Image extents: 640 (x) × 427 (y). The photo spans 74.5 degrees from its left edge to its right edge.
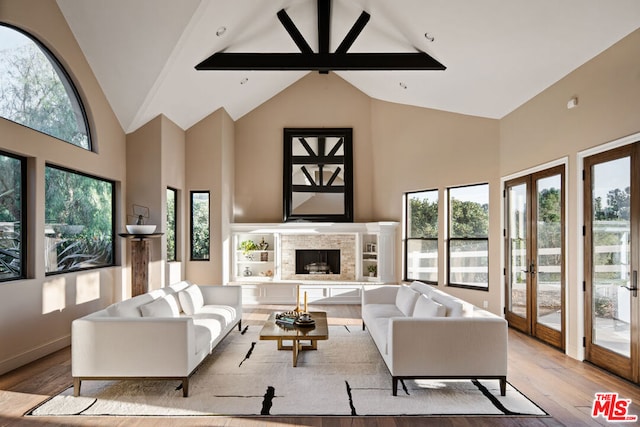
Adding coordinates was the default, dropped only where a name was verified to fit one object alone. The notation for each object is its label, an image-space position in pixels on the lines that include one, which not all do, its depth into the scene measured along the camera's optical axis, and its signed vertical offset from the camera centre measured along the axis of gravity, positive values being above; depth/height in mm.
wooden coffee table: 4133 -1118
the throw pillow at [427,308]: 3840 -820
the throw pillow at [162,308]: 3914 -825
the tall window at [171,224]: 7230 -19
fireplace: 8453 -754
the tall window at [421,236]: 7512 -258
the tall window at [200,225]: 7754 -49
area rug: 3232 -1441
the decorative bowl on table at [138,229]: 5406 -76
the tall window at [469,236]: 6691 -238
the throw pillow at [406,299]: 4738 -913
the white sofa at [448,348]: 3512 -1055
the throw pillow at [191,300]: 4848 -910
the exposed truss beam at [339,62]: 5766 +2211
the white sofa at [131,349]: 3459 -1033
